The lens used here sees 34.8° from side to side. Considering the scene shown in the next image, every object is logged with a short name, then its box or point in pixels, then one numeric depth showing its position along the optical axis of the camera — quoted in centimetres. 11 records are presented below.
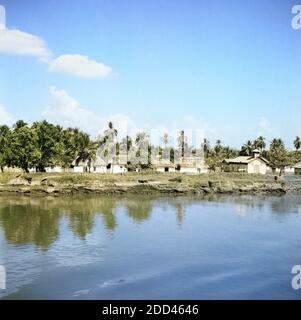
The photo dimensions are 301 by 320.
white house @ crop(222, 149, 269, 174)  8150
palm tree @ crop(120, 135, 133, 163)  8438
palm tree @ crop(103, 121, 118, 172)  7662
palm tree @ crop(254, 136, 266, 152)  10834
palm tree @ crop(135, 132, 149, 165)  7808
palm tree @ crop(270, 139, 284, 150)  10381
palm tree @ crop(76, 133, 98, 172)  6850
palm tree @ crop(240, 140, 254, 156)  10240
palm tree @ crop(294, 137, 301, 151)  11681
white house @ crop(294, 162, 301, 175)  9600
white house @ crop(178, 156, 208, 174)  8075
